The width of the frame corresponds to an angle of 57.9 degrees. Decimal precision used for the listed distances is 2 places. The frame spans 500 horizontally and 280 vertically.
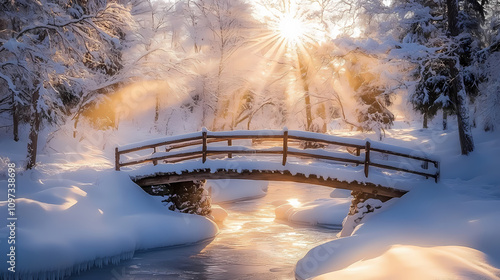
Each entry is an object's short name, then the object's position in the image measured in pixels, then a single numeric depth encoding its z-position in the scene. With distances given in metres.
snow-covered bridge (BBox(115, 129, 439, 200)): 12.71
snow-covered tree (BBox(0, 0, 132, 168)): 12.50
